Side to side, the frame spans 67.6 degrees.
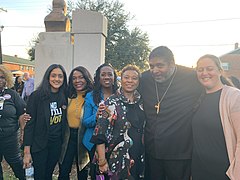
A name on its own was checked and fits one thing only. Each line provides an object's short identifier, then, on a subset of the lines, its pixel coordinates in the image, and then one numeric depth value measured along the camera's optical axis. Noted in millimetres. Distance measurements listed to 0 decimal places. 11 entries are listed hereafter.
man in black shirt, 1892
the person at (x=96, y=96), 2240
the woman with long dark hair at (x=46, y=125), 2229
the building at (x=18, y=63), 38042
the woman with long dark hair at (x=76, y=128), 2372
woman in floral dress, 1891
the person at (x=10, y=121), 2452
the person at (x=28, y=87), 6158
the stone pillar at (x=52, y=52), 4123
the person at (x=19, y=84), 7454
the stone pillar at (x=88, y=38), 3941
